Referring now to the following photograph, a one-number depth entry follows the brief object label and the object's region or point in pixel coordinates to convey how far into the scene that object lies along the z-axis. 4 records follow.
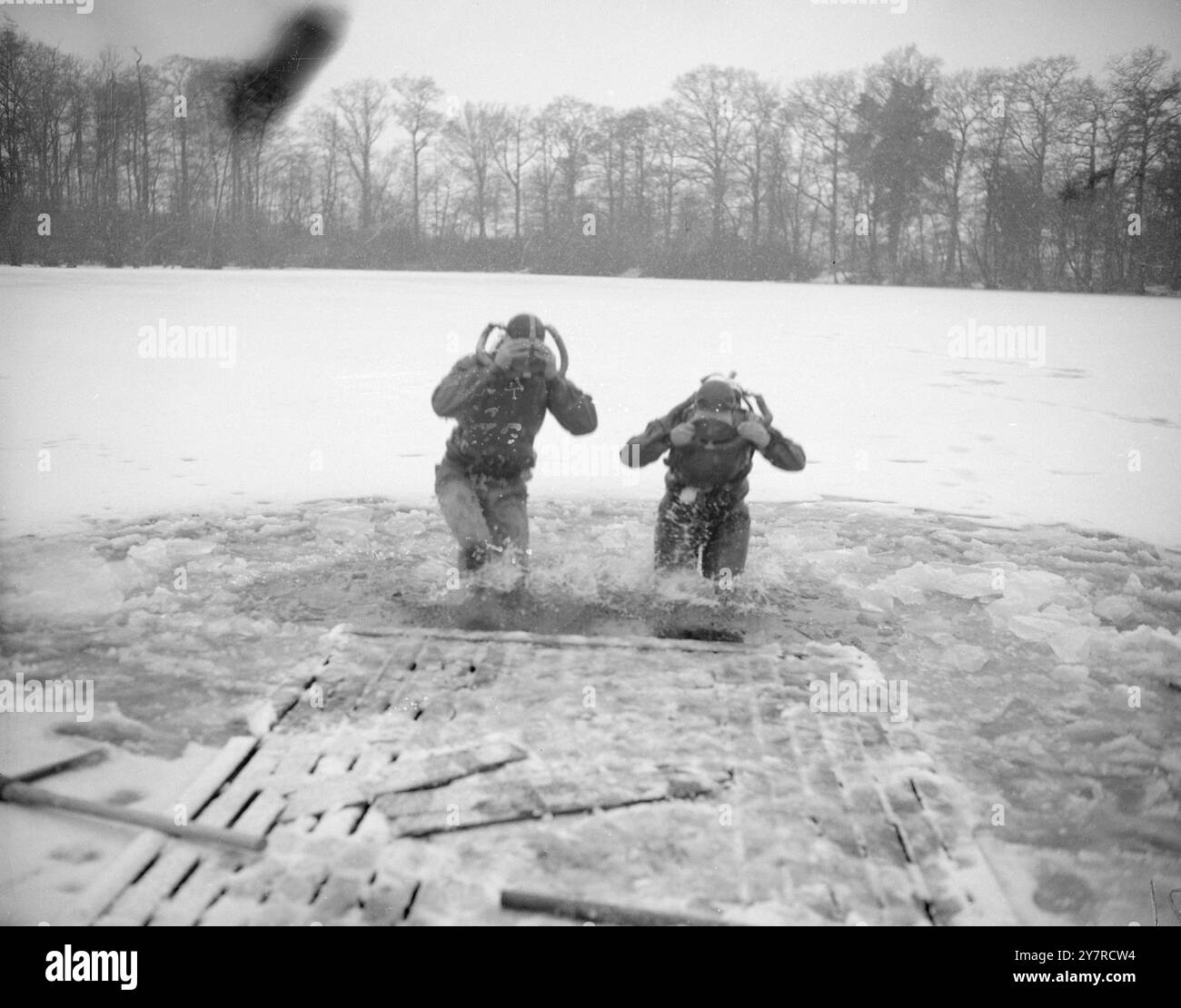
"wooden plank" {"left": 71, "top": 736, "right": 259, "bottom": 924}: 2.19
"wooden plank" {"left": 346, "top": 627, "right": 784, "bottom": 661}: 3.93
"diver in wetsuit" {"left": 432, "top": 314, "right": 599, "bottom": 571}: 4.84
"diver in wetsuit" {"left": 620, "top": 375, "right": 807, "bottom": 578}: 4.75
